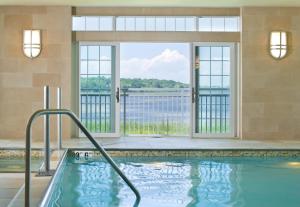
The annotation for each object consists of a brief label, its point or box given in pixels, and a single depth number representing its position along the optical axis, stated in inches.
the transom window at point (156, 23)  348.5
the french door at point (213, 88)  351.3
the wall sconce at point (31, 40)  334.0
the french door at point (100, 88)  349.7
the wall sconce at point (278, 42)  340.2
